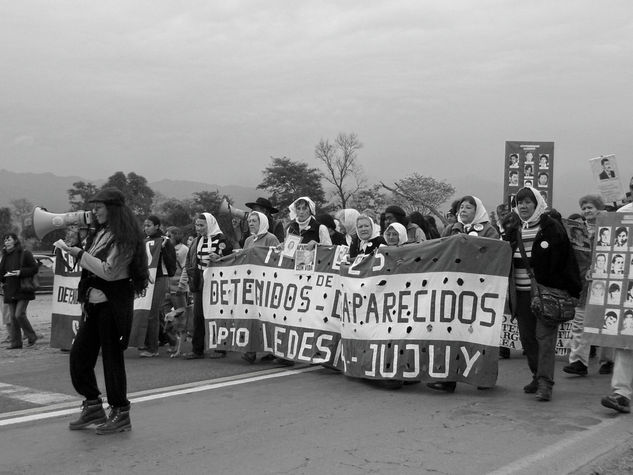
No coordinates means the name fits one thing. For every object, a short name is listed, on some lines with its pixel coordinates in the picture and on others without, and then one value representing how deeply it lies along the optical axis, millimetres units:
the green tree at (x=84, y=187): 52344
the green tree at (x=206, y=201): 65000
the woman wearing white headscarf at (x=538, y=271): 6887
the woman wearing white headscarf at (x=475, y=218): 8180
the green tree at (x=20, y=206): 98344
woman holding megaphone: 5895
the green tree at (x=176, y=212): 64750
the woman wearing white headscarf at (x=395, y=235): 8578
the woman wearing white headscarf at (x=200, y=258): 10078
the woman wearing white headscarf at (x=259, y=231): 10406
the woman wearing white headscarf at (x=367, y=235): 8781
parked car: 26266
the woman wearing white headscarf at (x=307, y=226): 10031
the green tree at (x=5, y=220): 57125
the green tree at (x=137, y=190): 63719
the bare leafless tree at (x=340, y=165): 61969
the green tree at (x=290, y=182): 61812
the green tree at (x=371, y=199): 58656
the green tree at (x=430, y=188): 50725
